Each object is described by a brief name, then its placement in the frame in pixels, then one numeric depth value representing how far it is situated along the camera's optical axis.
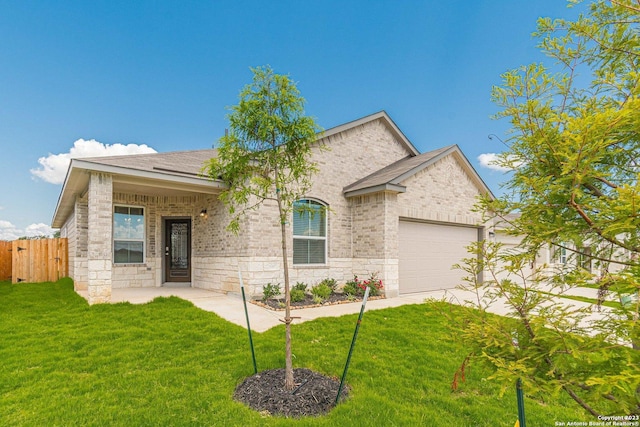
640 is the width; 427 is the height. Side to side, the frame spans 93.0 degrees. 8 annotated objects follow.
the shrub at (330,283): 9.40
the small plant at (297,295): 8.12
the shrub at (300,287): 8.70
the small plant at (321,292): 8.49
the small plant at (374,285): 9.12
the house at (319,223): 8.55
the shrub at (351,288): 9.27
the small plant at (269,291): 8.16
